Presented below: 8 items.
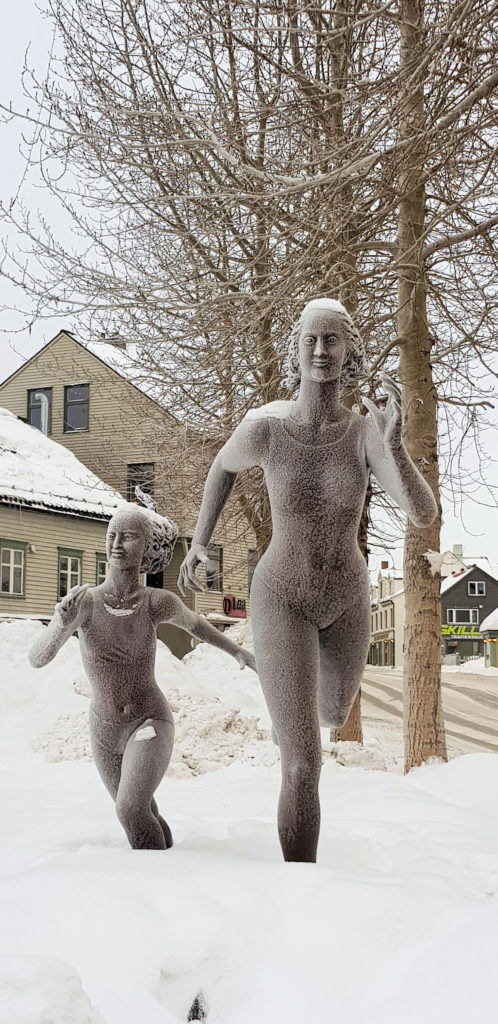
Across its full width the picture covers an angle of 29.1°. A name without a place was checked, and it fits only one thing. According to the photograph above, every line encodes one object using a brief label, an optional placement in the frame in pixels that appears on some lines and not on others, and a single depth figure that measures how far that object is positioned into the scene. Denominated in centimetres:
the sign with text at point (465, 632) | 5034
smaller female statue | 382
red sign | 2645
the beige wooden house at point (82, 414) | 2391
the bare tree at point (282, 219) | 634
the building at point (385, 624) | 5622
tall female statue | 350
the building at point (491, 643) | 3912
